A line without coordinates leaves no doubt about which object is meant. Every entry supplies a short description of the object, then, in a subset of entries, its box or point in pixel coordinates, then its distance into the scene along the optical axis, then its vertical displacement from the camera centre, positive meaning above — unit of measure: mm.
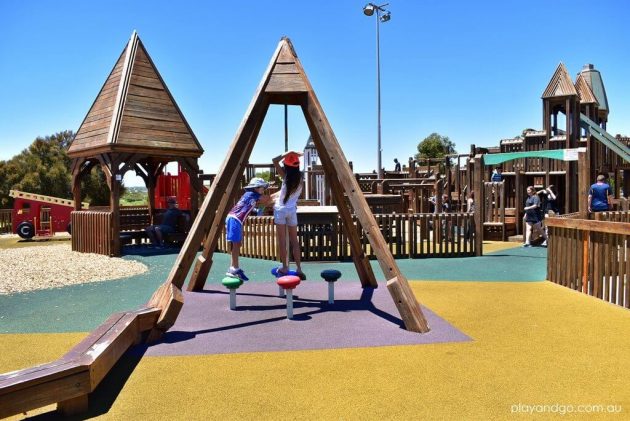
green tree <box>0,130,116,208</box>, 35281 +1763
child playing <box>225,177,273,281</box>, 8268 -204
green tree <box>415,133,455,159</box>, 67312 +6528
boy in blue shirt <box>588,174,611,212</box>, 13227 -86
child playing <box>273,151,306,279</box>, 7672 -44
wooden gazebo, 14133 +1800
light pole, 29391 +8472
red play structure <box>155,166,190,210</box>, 21031 +392
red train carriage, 20938 -544
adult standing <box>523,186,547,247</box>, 15257 -626
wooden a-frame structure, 5777 +89
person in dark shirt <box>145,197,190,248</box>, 16062 -874
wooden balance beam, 3262 -1221
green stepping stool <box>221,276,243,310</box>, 6535 -1074
